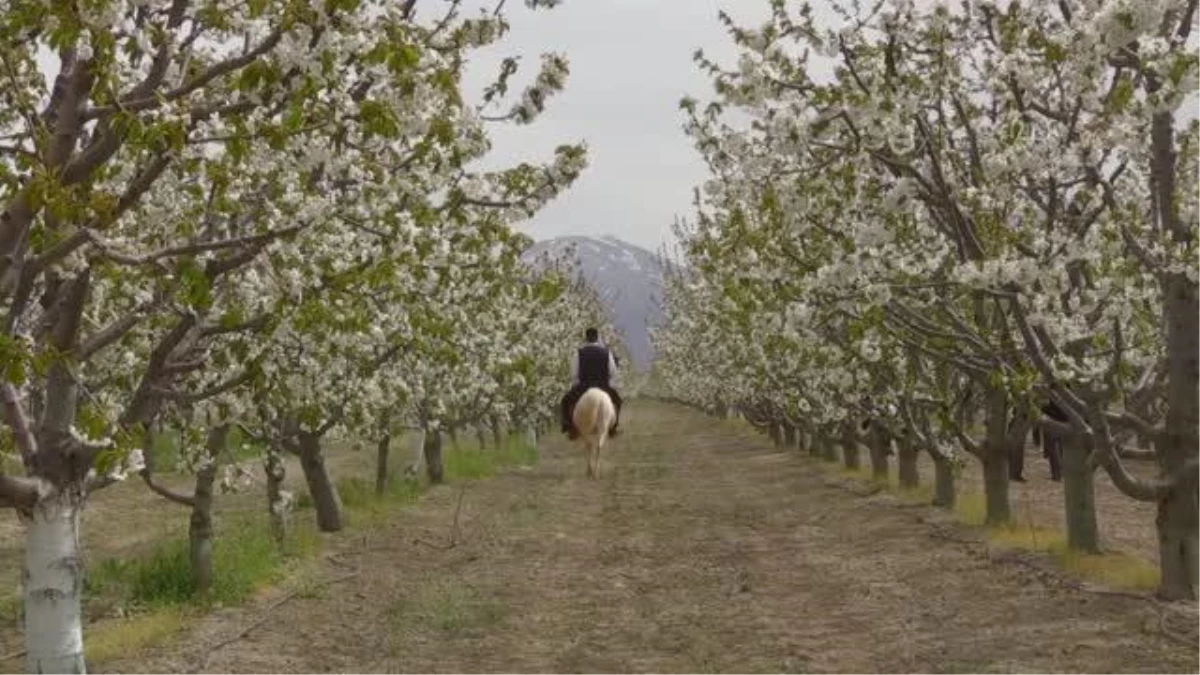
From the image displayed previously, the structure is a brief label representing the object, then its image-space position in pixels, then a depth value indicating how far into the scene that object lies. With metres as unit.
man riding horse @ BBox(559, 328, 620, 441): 21.52
